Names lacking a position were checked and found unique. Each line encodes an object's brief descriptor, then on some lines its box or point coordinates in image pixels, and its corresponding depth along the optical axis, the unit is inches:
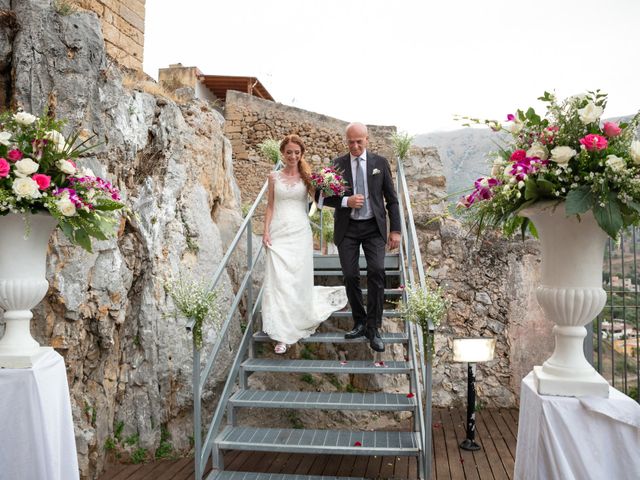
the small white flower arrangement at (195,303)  138.4
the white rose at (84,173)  107.5
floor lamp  186.7
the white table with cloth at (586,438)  71.9
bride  182.4
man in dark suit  169.2
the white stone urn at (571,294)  77.0
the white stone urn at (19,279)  98.1
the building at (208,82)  615.2
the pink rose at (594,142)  72.3
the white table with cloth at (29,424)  93.9
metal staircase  139.2
